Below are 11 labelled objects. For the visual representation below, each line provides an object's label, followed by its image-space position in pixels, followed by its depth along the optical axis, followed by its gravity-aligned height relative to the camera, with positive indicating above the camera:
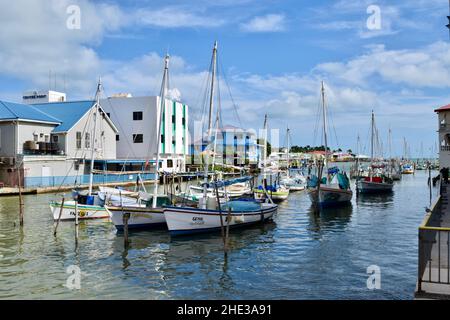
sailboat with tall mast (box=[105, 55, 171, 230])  25.23 -3.54
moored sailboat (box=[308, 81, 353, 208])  37.00 -3.22
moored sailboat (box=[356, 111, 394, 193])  53.30 -3.55
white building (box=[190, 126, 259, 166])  107.31 +3.00
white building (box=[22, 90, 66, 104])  82.19 +12.56
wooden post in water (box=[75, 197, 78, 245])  21.92 -3.56
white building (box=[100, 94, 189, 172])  72.75 +6.25
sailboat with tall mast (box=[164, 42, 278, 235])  23.72 -3.44
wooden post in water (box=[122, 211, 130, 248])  21.23 -3.63
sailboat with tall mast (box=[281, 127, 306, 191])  58.50 -3.62
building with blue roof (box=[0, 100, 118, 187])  49.62 +2.56
